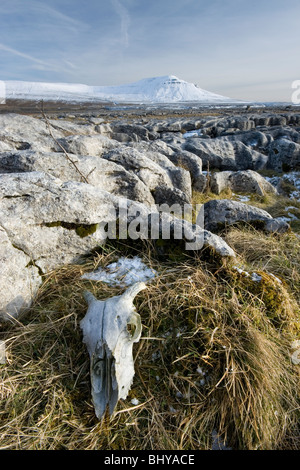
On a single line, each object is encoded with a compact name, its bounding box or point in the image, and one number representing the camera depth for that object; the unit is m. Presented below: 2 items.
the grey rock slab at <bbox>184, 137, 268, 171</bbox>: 13.42
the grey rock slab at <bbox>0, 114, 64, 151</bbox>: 7.28
